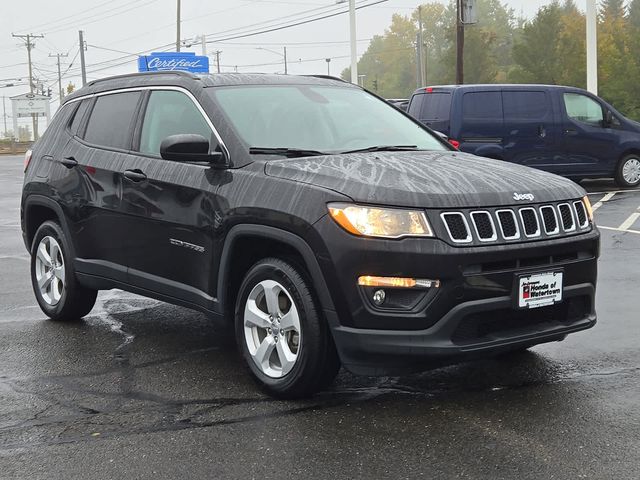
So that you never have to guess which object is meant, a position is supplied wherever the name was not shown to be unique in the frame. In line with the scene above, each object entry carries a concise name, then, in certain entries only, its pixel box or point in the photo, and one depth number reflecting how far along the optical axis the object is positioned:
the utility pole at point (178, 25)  58.38
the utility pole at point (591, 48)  24.19
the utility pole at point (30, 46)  95.94
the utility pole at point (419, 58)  80.80
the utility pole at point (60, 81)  110.89
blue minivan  15.15
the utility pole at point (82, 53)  71.69
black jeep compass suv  4.11
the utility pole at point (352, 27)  38.03
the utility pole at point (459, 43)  30.28
